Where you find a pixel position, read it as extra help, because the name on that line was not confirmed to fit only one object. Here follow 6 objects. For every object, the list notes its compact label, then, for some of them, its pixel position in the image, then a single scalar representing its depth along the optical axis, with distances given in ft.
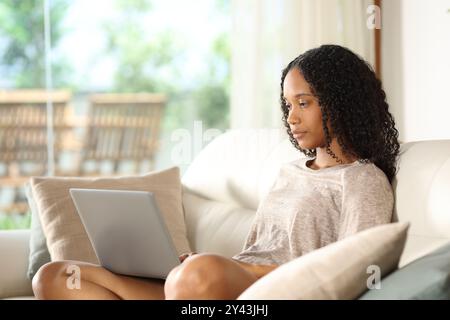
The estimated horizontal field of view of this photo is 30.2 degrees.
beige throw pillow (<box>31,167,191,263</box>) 8.16
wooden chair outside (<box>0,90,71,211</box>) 15.40
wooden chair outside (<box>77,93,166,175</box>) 16.03
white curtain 13.79
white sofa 8.25
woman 5.97
